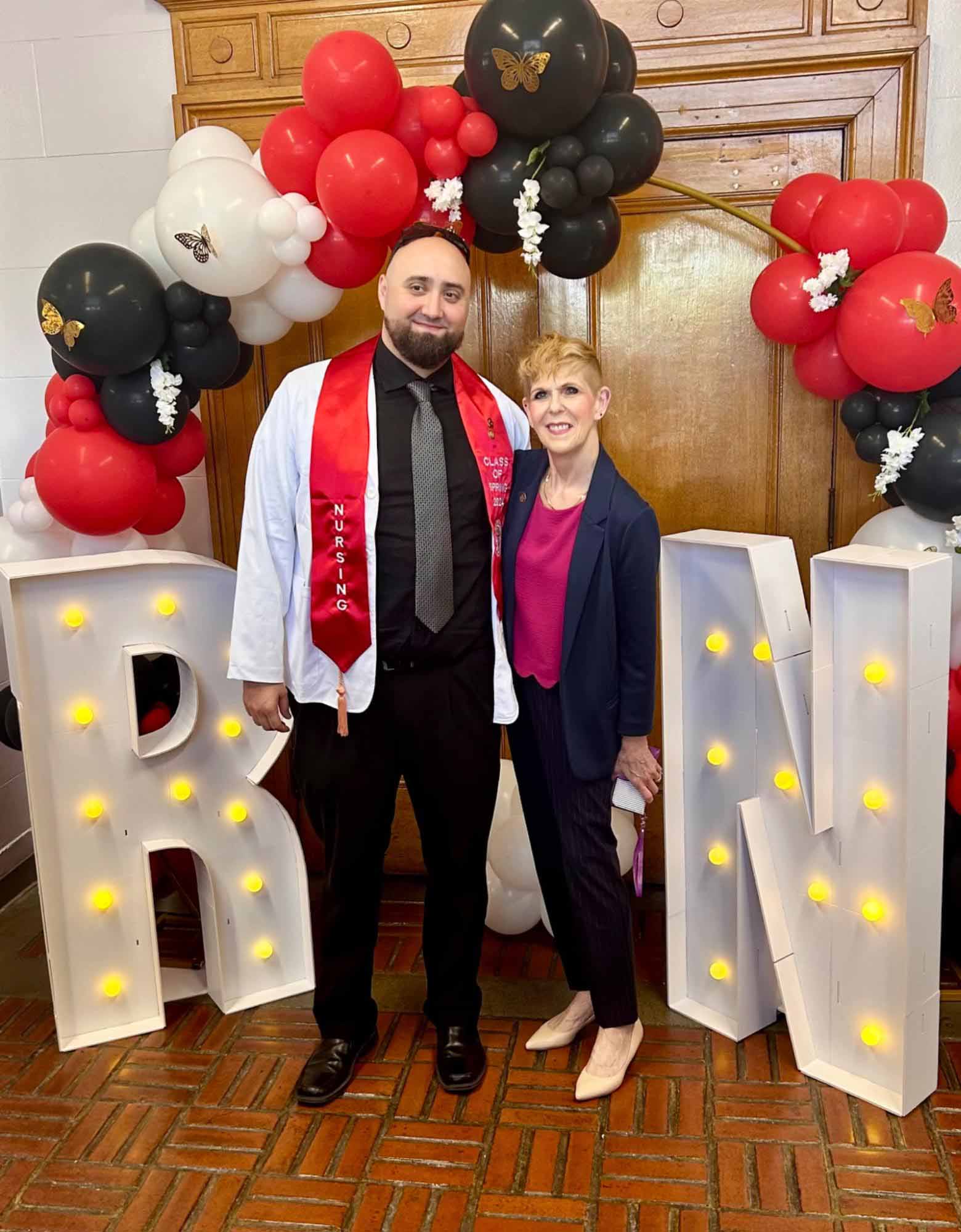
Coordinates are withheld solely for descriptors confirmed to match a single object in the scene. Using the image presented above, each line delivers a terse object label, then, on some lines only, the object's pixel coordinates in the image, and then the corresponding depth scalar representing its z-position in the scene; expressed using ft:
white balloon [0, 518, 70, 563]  9.22
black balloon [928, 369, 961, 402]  8.42
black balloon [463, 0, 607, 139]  7.29
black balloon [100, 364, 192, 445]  8.43
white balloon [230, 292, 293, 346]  8.73
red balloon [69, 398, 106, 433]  8.56
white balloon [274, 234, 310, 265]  8.20
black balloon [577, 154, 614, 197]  7.82
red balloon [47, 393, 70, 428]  8.68
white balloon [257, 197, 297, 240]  7.97
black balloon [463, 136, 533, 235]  7.94
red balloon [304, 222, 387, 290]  8.30
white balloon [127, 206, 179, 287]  8.70
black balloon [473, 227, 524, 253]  8.75
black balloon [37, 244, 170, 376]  7.97
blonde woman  7.26
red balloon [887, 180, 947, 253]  8.38
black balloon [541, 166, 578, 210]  7.84
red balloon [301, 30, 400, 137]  7.61
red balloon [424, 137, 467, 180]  7.99
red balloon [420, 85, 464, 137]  7.82
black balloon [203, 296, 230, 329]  8.48
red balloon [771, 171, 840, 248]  8.74
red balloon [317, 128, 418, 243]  7.66
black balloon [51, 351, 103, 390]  8.64
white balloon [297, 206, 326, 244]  8.09
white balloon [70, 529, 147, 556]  9.09
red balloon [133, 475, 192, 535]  9.45
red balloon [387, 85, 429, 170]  8.02
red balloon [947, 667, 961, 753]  8.54
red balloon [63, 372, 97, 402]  8.54
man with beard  7.45
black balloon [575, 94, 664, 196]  7.79
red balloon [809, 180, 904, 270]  8.01
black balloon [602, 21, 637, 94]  8.04
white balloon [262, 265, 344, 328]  8.60
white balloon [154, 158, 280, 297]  7.97
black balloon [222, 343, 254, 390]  9.18
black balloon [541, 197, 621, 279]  8.29
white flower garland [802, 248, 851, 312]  8.13
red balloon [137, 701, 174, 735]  9.47
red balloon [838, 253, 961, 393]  7.84
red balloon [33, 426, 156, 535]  8.50
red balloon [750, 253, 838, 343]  8.47
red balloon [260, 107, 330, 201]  8.06
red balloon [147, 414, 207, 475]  9.09
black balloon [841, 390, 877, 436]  8.69
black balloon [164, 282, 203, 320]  8.30
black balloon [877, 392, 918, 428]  8.52
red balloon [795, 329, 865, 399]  8.68
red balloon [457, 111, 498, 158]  7.87
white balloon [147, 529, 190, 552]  9.89
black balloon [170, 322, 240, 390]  8.52
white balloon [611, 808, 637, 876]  9.68
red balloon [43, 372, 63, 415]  8.77
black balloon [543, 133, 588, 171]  7.82
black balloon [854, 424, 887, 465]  8.63
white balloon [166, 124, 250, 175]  8.80
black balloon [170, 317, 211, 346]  8.43
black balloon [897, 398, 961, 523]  8.14
